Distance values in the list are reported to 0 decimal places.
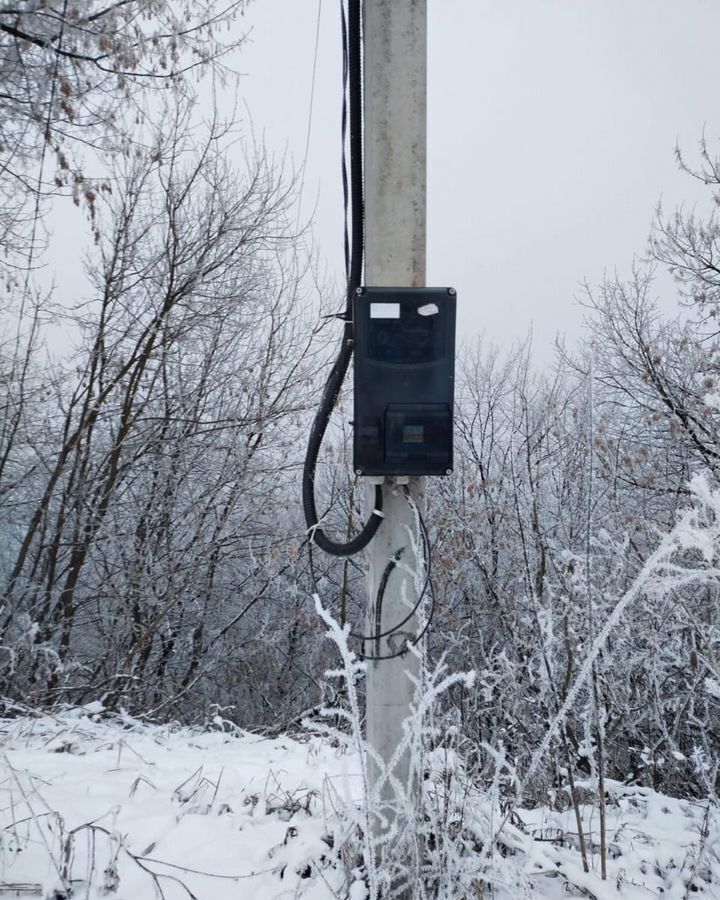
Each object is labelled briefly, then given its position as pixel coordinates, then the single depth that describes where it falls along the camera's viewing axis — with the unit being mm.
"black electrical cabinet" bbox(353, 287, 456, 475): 1780
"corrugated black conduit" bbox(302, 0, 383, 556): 1931
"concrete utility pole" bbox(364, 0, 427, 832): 1814
